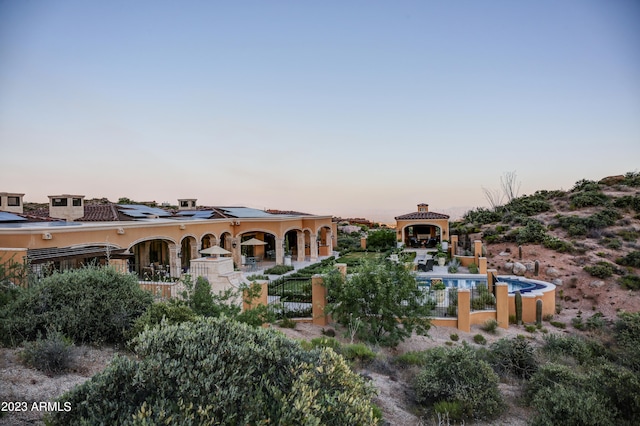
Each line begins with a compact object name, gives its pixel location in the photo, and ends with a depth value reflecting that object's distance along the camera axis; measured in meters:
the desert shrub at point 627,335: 8.99
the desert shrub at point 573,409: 5.12
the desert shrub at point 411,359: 8.41
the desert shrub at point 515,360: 8.27
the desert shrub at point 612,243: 24.41
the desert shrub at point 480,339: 11.82
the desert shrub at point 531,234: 26.20
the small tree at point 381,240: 34.31
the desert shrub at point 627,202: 31.19
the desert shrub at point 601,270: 20.09
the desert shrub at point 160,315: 6.20
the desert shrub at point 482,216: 35.47
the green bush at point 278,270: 22.25
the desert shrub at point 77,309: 5.98
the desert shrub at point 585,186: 37.62
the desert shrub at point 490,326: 12.92
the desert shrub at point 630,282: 18.96
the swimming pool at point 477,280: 18.28
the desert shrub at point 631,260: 21.50
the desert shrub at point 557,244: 24.22
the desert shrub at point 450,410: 5.88
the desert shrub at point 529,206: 35.28
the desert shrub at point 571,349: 9.20
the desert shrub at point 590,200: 33.03
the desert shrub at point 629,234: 25.73
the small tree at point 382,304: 10.91
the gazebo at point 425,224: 32.31
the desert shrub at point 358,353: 7.93
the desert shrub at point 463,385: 6.12
